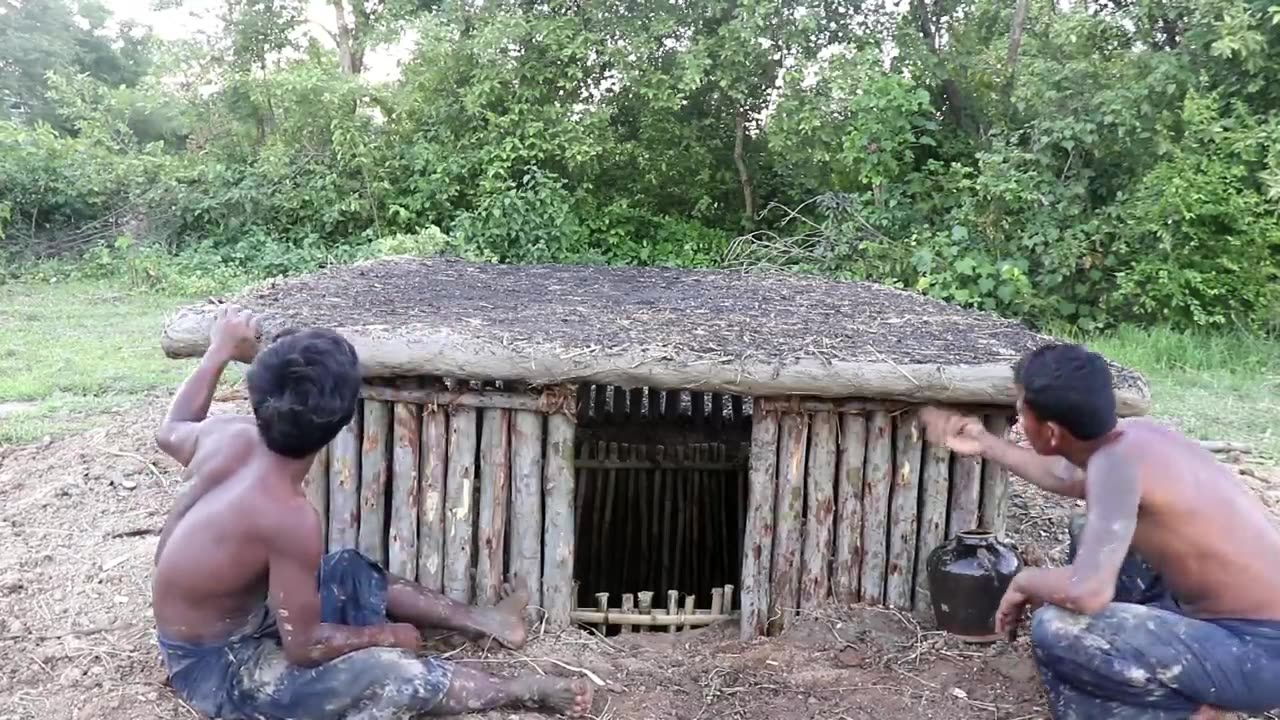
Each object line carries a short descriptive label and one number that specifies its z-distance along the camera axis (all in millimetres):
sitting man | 2869
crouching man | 2838
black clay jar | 3709
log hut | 3684
